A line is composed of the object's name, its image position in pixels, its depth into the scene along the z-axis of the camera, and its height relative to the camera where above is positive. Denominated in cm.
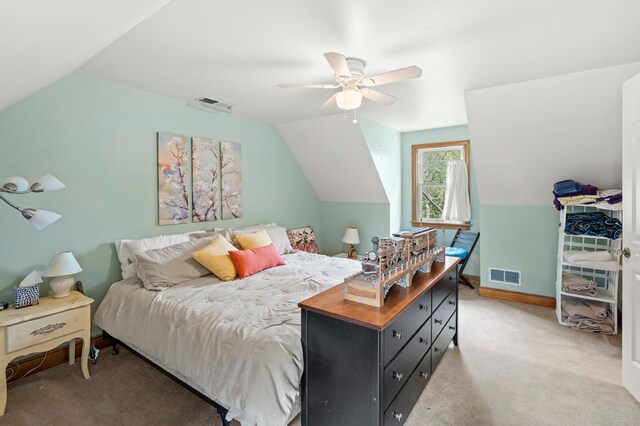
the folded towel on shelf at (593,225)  295 -16
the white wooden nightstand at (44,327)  192 -81
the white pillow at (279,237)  364 -34
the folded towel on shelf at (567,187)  309 +23
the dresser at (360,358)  141 -74
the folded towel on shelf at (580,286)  306 -77
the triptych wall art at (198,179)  315 +34
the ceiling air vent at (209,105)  327 +116
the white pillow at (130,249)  274 -36
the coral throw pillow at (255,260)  279 -48
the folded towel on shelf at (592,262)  287 -51
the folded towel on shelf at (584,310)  295 -100
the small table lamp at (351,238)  480 -46
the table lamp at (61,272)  223 -46
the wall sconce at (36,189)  206 +15
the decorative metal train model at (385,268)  158 -34
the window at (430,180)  475 +47
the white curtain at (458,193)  427 +23
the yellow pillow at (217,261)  268 -46
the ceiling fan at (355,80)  190 +90
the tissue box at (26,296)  212 -61
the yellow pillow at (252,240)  321 -33
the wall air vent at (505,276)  379 -84
